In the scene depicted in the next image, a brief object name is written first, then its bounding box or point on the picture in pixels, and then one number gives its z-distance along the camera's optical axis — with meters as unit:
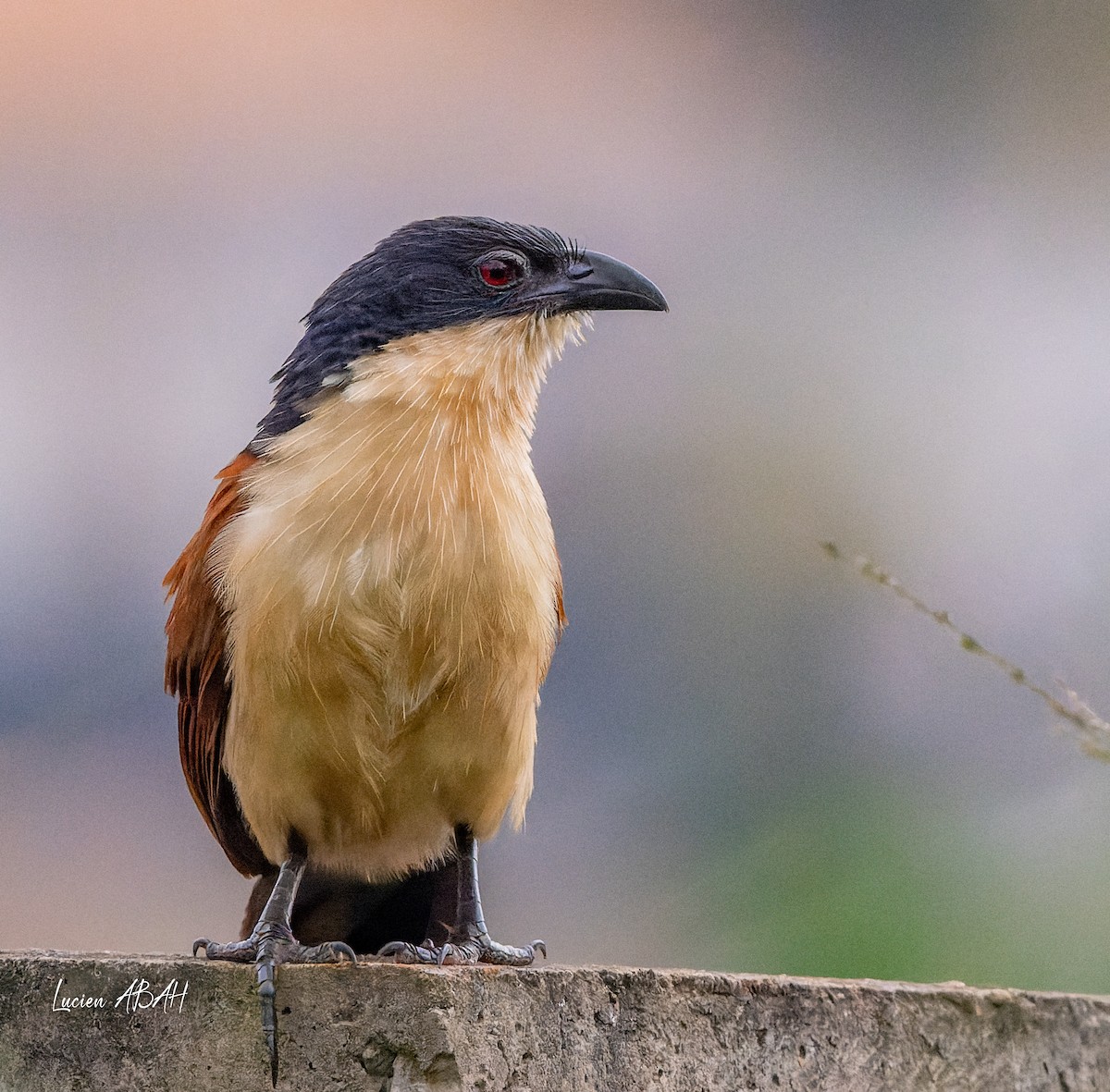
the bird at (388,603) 7.55
